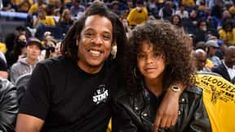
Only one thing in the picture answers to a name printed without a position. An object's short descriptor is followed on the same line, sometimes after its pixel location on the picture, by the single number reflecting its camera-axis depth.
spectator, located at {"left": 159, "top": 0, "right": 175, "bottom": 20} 13.42
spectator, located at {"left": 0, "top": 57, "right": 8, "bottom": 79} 2.68
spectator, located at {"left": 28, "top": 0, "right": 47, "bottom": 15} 12.91
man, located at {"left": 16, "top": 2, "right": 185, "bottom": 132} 2.17
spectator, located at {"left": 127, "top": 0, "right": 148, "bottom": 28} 12.37
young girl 2.29
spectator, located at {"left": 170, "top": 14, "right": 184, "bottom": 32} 10.42
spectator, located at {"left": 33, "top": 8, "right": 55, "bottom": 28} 11.66
